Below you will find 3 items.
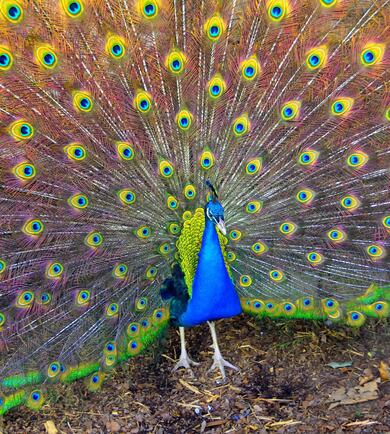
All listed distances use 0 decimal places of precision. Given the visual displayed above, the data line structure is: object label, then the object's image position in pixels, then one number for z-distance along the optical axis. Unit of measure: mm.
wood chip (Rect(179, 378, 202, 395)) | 3477
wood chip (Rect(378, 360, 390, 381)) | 3361
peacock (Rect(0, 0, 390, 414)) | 2910
